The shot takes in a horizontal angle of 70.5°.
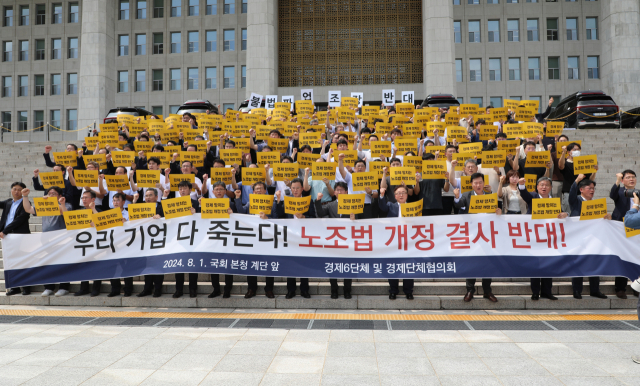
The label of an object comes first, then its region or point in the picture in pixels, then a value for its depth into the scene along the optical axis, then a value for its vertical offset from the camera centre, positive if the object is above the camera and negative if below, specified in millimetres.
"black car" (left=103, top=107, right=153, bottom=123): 17416 +4049
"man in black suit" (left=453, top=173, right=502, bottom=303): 7018 -20
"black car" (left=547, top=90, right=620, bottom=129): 17547 +3596
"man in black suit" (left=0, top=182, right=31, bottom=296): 7953 -132
